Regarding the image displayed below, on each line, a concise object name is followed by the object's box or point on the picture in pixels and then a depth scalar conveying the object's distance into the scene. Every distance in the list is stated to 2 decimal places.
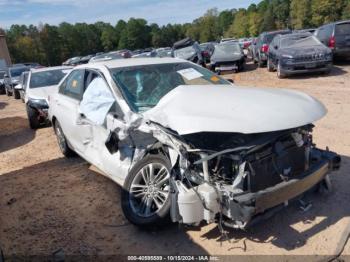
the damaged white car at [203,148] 3.29
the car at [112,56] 22.61
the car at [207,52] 20.83
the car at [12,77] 21.38
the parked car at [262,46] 17.28
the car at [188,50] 17.94
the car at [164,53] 22.84
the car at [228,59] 16.97
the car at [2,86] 25.43
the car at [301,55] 12.38
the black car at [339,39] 14.25
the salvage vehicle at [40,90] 10.13
